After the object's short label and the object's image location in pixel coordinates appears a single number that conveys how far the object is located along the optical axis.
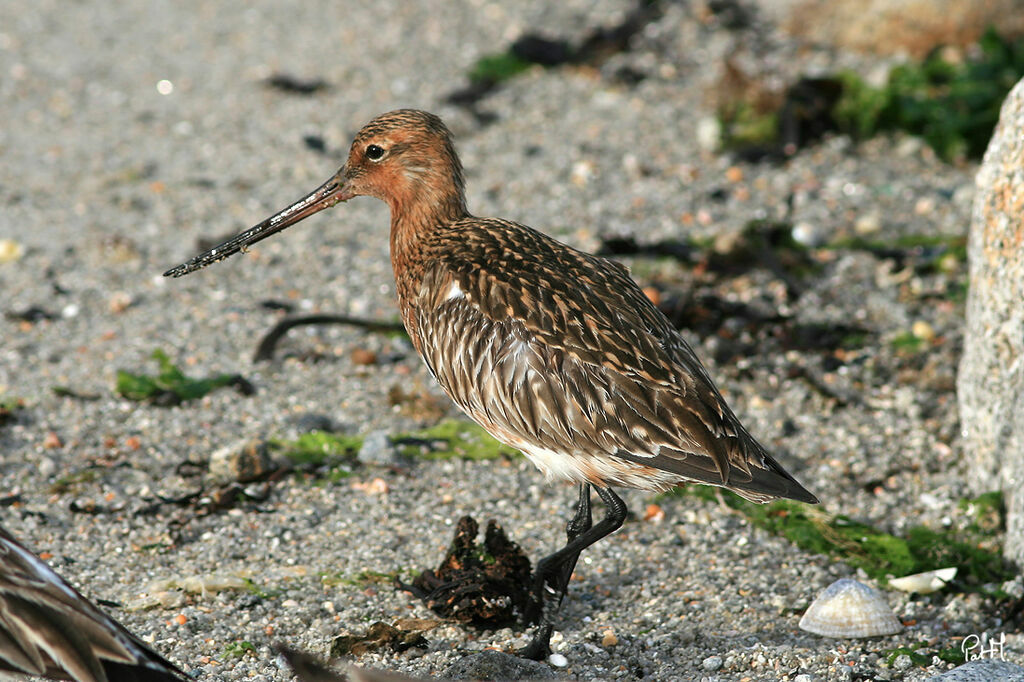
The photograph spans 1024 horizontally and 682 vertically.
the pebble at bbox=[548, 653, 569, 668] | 8.62
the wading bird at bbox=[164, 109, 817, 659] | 8.45
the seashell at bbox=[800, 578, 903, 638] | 8.81
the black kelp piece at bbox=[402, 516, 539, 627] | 8.95
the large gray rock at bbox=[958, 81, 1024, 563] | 9.84
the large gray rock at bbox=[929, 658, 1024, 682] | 7.56
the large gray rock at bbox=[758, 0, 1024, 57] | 17.97
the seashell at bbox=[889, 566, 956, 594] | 9.55
